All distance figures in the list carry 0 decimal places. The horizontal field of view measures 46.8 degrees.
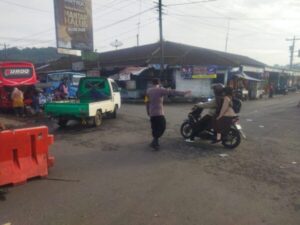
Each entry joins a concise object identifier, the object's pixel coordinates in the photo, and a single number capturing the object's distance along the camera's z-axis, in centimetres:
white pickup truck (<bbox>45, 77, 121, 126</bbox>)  1241
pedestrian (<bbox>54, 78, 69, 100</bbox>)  1927
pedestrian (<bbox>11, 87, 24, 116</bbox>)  1625
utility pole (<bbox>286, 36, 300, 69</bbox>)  7158
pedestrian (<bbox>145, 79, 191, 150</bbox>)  911
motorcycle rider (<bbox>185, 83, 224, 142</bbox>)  952
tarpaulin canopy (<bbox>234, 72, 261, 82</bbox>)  3306
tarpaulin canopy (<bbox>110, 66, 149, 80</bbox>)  3059
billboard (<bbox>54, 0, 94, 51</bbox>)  2509
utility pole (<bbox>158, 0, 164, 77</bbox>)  2827
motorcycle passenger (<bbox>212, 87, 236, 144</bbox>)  924
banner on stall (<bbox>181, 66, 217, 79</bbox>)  3033
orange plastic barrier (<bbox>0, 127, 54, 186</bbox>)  604
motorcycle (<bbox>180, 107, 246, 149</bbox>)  934
